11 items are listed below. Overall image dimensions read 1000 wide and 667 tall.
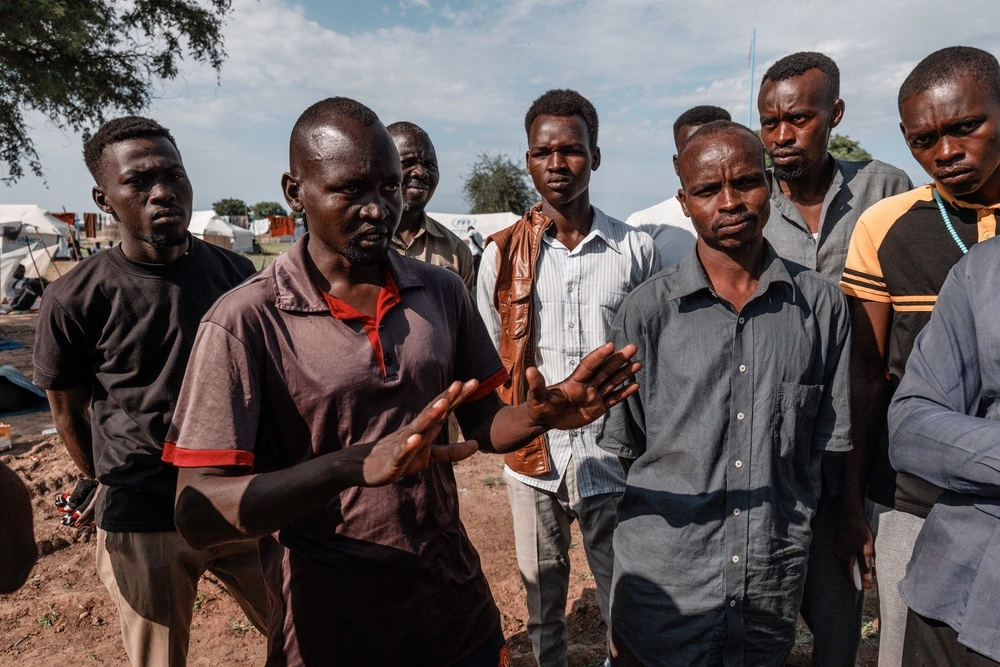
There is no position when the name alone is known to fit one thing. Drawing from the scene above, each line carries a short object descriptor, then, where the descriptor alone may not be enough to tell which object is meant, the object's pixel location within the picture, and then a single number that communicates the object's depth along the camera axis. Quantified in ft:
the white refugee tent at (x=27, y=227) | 67.10
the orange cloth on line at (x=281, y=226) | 182.70
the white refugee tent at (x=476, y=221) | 82.51
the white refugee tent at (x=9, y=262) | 61.11
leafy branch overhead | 37.01
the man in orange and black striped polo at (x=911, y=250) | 7.37
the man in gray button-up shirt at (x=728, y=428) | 7.29
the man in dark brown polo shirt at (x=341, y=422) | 5.57
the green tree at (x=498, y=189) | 120.88
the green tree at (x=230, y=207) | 262.06
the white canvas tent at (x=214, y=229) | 126.82
